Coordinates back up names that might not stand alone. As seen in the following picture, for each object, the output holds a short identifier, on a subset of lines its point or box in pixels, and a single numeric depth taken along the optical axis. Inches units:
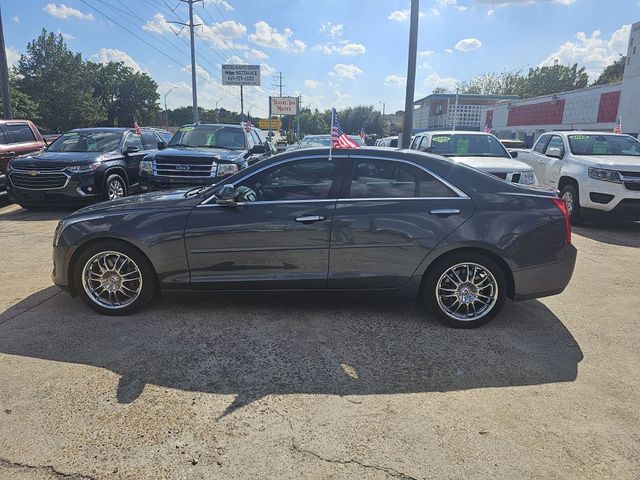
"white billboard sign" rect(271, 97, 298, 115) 2406.5
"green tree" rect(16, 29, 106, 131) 2052.2
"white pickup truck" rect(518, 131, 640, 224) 336.2
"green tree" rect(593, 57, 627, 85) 2718.0
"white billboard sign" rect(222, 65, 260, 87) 1753.2
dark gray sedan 166.6
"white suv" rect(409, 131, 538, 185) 364.5
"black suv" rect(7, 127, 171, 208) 378.9
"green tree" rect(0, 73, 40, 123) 1564.6
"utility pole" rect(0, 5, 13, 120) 627.2
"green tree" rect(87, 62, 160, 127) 3048.7
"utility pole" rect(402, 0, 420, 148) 485.4
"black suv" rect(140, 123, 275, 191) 366.6
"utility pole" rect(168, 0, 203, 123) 1168.8
